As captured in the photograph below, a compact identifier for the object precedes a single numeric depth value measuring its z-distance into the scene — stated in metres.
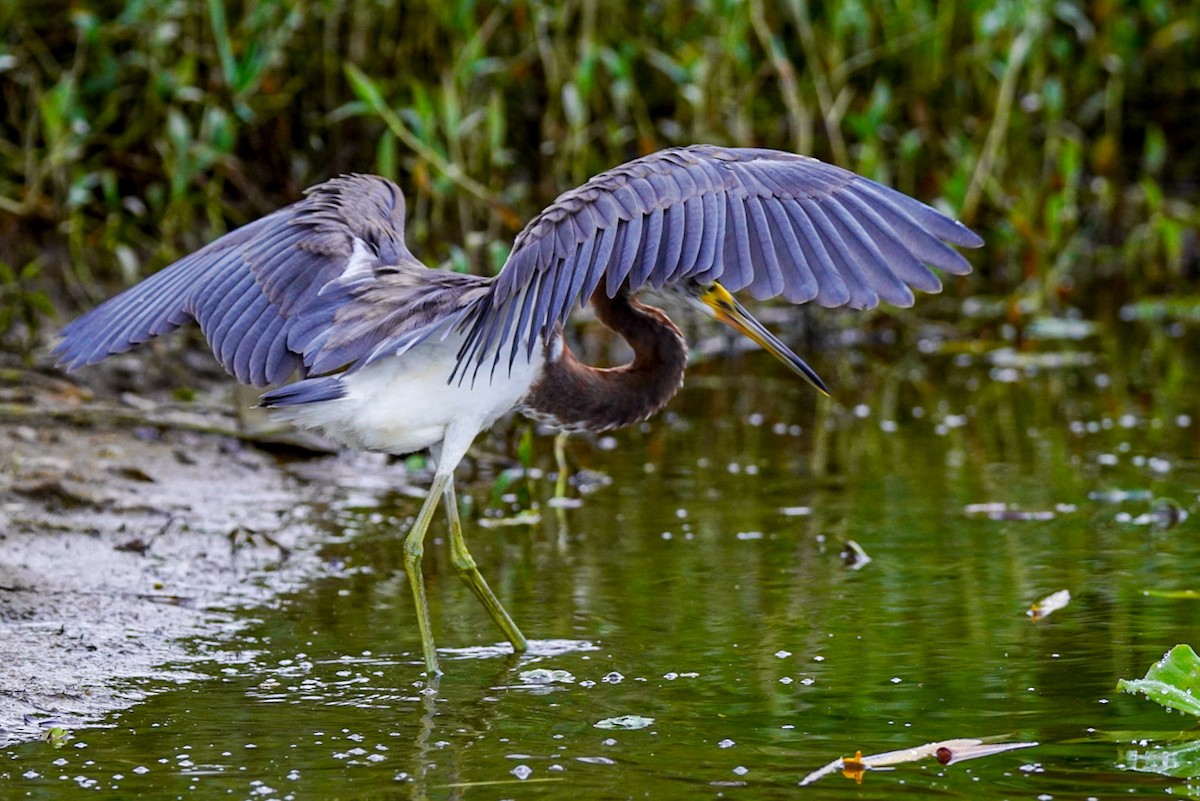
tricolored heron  7.92
